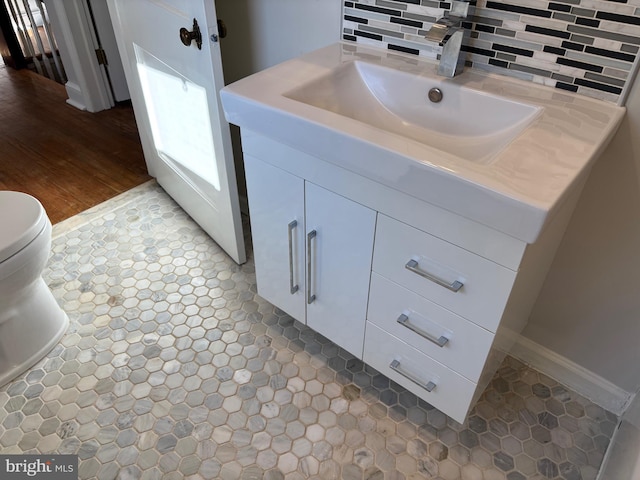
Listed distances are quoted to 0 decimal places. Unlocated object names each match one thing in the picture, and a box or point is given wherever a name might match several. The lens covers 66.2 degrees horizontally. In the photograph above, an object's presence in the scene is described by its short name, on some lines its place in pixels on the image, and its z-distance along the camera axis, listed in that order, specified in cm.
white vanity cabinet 94
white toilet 132
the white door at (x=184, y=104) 143
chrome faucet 104
